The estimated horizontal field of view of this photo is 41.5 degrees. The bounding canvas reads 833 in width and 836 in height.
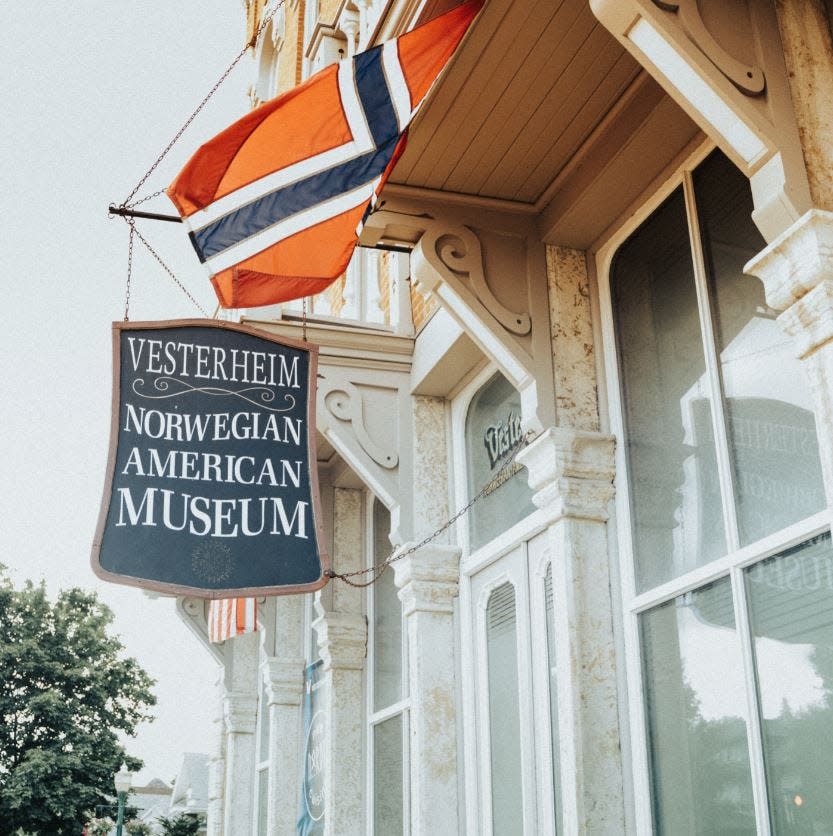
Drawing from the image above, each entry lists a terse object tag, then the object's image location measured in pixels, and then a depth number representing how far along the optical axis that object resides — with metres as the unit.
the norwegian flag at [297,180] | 4.41
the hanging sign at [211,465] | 4.65
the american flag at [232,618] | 9.48
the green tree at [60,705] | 23.75
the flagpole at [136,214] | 5.17
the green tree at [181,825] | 15.64
